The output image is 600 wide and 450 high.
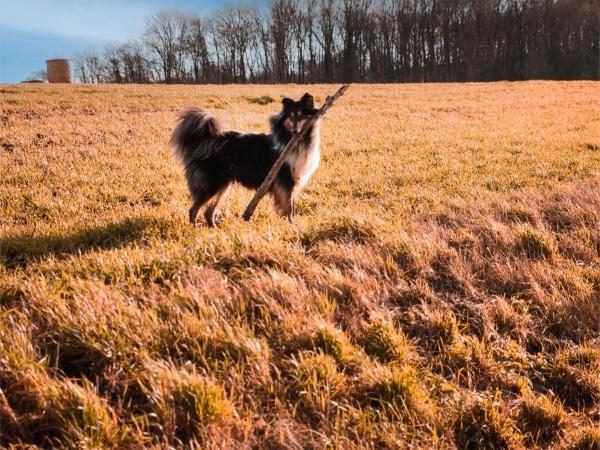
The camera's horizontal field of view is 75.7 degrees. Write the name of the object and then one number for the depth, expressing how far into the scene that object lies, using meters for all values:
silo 43.41
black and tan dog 5.15
